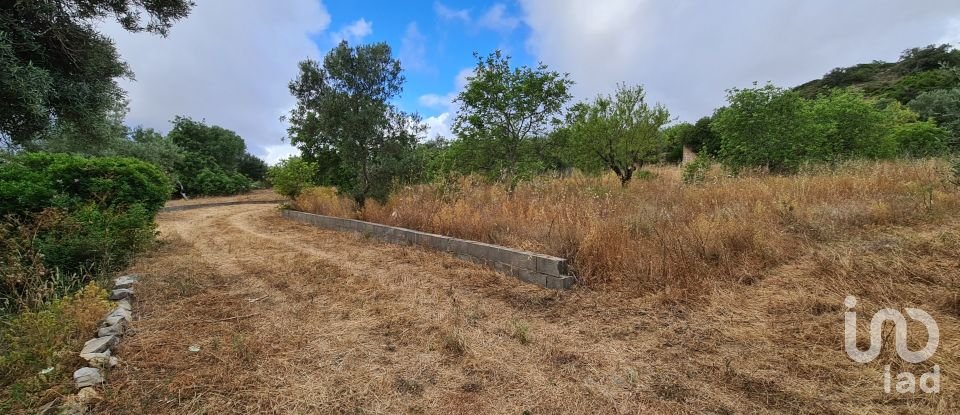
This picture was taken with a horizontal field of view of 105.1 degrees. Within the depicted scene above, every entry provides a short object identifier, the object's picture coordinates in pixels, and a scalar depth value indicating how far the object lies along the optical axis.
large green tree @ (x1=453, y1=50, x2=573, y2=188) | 8.23
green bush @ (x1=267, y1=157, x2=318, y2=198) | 12.10
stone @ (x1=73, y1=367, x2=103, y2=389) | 1.91
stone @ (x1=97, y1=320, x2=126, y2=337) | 2.44
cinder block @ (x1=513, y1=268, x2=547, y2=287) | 3.63
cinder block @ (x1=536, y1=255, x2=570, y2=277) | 3.51
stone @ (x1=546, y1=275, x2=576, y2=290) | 3.45
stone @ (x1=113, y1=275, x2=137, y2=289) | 3.45
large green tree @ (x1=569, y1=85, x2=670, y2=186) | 9.62
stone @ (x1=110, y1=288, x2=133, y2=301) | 3.21
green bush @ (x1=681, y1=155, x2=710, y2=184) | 7.83
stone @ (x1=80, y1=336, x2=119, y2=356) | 2.19
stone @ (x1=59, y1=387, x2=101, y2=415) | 1.72
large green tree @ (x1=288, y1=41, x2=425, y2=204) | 8.18
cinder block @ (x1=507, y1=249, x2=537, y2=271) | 3.75
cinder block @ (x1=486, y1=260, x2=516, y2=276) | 4.01
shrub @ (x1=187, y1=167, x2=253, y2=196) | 19.60
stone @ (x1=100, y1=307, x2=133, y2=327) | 2.60
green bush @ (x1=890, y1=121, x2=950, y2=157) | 10.40
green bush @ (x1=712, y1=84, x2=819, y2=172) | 8.77
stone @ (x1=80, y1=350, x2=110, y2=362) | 2.08
